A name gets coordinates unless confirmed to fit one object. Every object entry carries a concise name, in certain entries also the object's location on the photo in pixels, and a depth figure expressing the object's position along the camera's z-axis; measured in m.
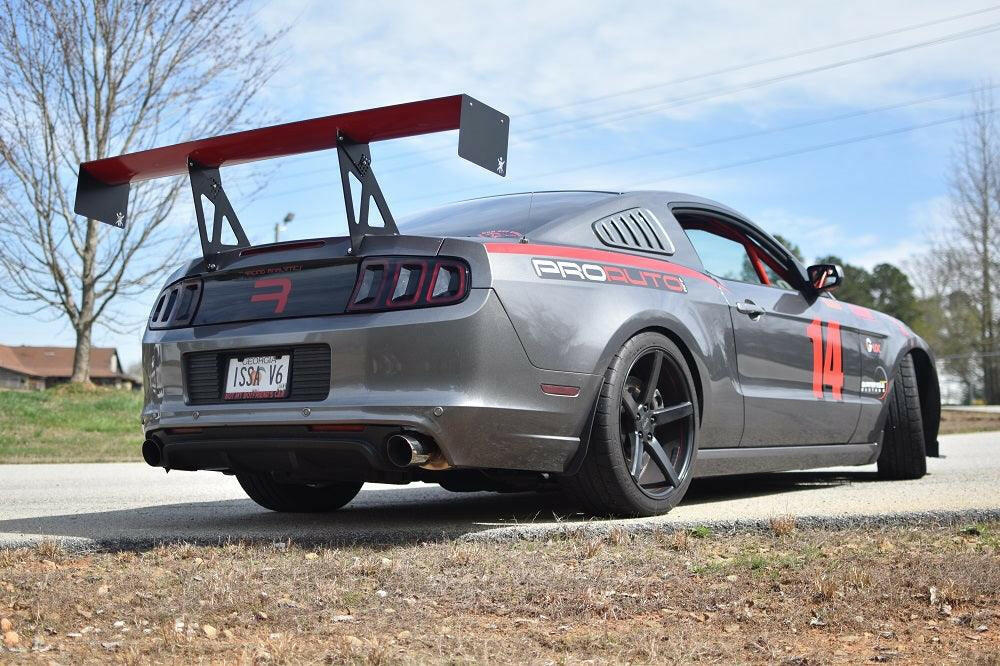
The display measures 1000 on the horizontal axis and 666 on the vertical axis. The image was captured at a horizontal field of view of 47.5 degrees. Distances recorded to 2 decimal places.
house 76.94
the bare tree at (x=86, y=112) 19.55
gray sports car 4.01
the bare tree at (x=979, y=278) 36.28
